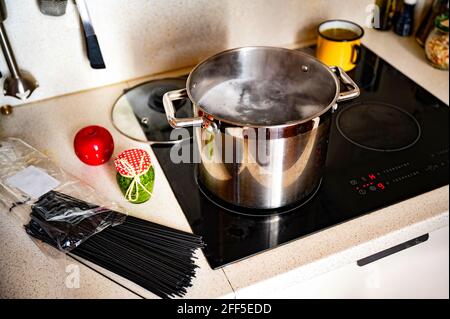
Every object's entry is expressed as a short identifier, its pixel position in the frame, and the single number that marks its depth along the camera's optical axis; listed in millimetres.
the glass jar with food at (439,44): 1053
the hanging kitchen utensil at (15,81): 867
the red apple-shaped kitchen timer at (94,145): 818
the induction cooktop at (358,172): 737
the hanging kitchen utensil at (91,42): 839
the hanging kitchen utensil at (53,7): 837
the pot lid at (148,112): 922
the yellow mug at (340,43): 1027
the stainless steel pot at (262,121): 656
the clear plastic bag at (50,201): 714
